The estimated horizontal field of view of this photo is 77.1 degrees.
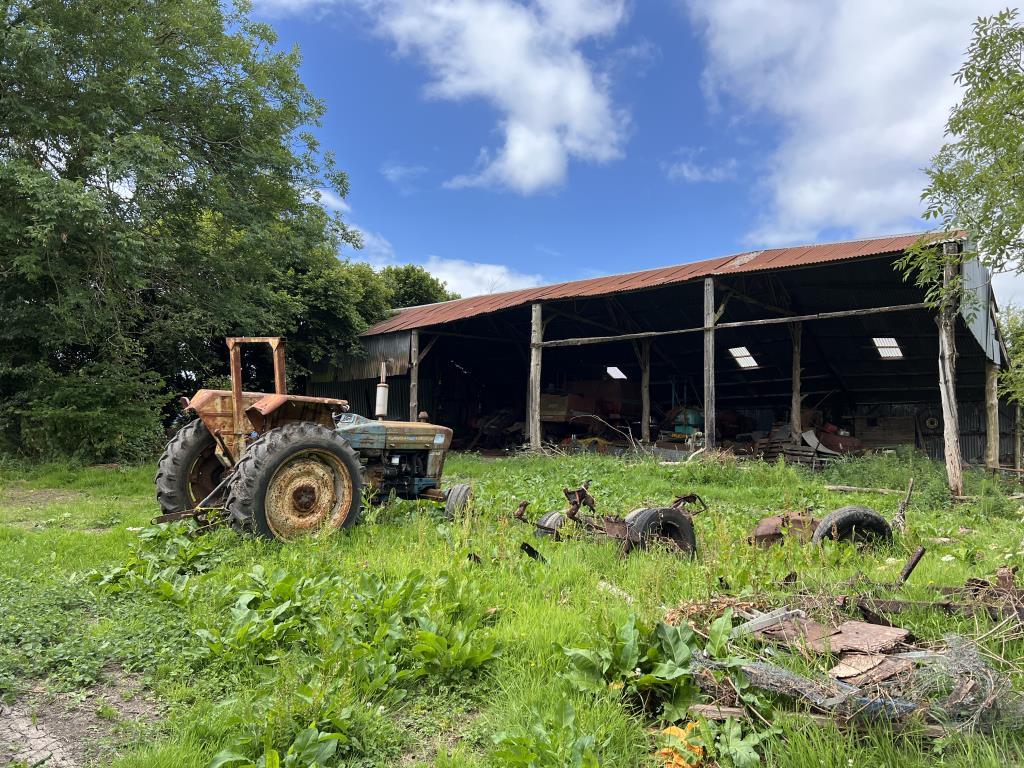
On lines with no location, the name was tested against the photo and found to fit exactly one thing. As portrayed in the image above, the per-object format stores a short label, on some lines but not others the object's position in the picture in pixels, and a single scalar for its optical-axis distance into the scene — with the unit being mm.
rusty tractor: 5719
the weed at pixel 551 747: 2322
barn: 14938
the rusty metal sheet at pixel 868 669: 2658
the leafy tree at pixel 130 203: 11805
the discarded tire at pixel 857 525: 5621
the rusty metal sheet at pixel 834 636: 2949
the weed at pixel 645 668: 2844
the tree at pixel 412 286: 30328
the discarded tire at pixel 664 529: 5246
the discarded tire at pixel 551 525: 5926
